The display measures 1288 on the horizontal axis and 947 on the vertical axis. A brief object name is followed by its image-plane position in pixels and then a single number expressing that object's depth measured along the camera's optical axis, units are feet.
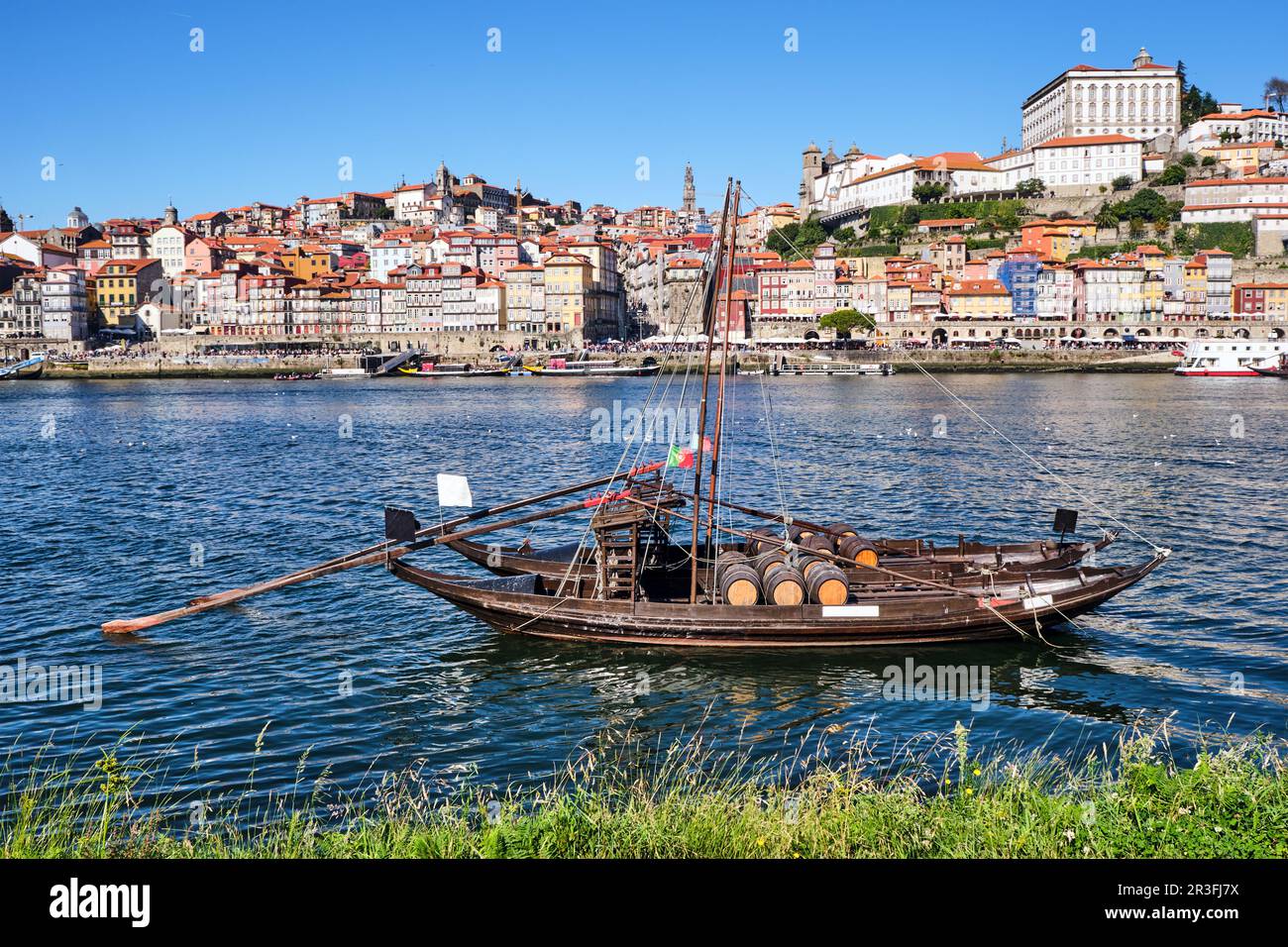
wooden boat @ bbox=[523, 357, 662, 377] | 390.62
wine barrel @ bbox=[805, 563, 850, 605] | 58.34
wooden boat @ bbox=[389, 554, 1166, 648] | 57.57
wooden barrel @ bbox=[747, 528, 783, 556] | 63.32
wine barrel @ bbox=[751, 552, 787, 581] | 60.80
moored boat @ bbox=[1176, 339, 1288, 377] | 351.05
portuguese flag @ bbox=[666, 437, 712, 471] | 60.64
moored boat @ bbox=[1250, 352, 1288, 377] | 351.46
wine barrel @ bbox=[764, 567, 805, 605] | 58.39
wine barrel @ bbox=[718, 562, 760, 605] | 58.85
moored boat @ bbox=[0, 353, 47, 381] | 402.31
